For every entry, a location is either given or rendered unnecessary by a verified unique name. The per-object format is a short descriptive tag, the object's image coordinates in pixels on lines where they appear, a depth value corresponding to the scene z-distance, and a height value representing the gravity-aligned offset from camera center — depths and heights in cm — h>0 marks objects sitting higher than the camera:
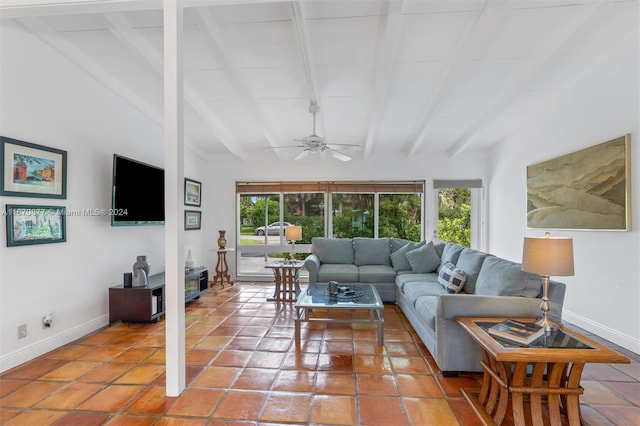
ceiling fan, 367 +84
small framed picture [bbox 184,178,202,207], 538 +38
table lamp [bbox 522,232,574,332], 188 -30
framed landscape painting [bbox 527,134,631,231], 298 +25
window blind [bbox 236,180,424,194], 597 +51
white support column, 216 +10
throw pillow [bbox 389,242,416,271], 465 -72
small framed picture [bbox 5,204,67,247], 255 -10
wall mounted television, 352 +24
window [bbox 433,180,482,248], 598 -8
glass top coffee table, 301 -93
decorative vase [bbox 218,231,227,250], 564 -51
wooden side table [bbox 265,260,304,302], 461 -103
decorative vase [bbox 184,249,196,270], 482 -80
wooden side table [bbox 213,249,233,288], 572 -112
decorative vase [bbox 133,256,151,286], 366 -63
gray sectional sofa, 234 -76
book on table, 183 -75
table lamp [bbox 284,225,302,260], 492 -33
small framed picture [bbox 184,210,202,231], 539 -12
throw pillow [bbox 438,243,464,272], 396 -56
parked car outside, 621 -32
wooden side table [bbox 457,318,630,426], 167 -97
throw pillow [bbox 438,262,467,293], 326 -74
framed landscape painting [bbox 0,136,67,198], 251 +38
